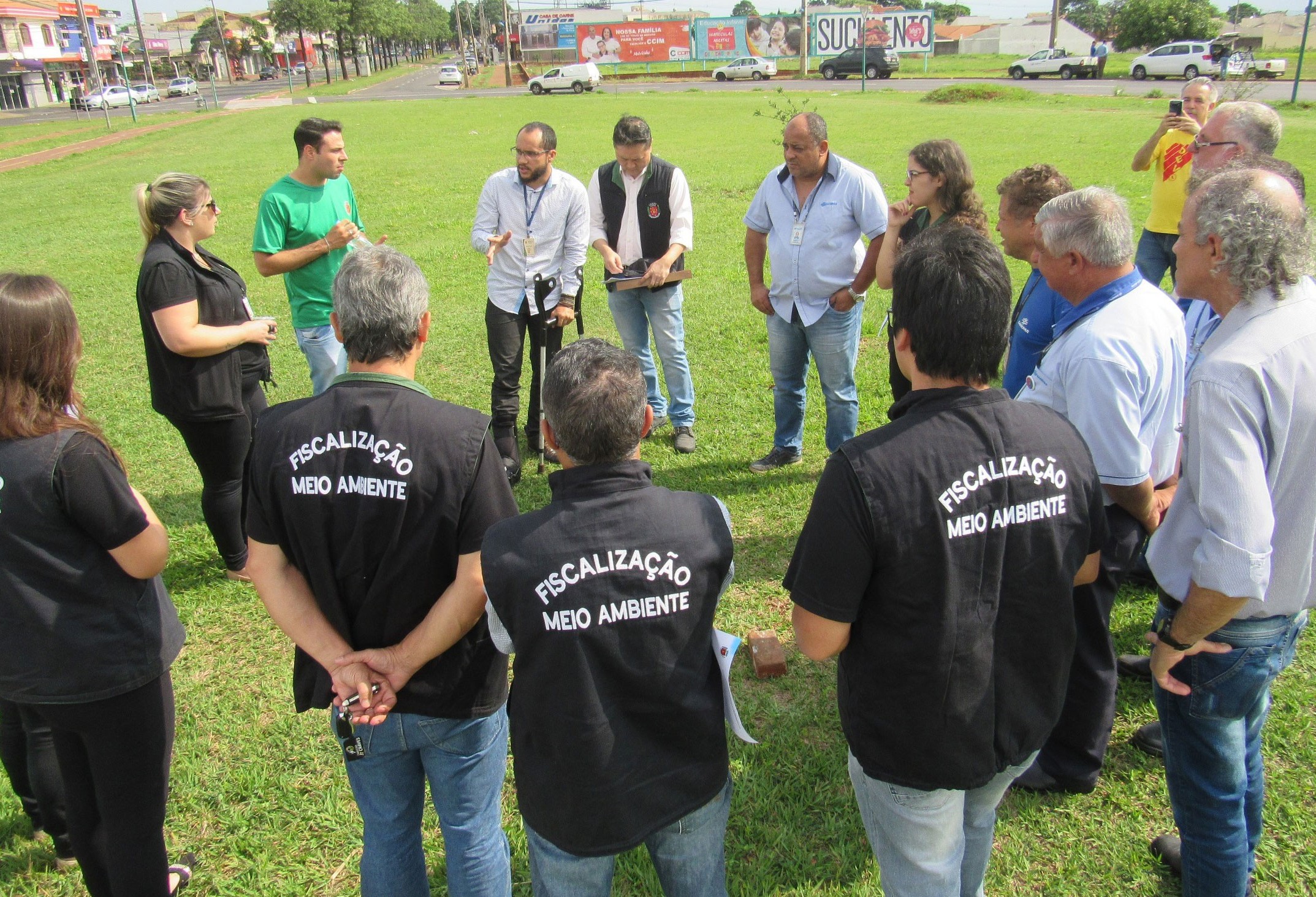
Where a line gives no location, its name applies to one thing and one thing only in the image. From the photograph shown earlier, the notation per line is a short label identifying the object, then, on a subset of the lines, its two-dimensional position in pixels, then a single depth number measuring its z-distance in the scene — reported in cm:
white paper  192
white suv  3444
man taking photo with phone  623
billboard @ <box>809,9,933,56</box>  5306
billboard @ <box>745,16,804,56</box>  6175
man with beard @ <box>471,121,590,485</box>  537
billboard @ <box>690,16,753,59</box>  6175
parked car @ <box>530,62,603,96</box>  4344
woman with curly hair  407
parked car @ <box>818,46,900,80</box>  4400
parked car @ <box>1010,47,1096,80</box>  3909
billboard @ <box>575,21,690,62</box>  6150
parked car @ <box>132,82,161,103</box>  5381
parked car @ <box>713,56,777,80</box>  4766
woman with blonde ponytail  378
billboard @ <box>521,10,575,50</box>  6412
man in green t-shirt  466
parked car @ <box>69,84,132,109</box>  4575
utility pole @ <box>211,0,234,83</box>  6981
